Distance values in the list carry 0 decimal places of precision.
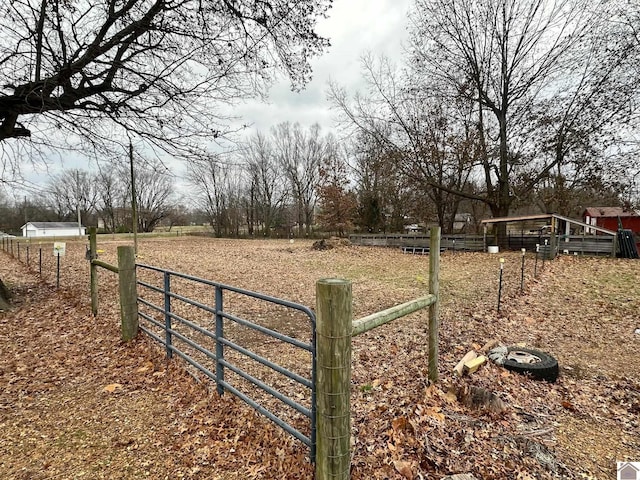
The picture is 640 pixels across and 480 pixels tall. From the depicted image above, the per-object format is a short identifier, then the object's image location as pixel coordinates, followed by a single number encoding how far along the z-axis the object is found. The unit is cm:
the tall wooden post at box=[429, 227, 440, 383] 340
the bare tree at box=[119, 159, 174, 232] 4922
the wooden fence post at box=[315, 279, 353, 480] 185
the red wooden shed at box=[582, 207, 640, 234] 2554
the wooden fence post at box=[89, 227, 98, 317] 554
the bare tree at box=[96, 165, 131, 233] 5166
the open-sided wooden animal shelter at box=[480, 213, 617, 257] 1374
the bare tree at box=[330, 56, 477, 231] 1784
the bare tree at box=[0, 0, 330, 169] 482
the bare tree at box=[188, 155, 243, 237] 4278
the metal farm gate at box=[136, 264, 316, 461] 249
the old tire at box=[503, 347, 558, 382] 381
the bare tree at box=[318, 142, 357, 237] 2986
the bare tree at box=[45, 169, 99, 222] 5079
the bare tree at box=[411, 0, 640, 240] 1453
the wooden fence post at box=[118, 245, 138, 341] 440
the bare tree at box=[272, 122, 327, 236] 4028
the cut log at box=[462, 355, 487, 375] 386
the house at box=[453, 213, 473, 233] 3248
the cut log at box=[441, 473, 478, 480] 217
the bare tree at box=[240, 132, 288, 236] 4075
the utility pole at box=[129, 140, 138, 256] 1532
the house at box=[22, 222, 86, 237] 5612
